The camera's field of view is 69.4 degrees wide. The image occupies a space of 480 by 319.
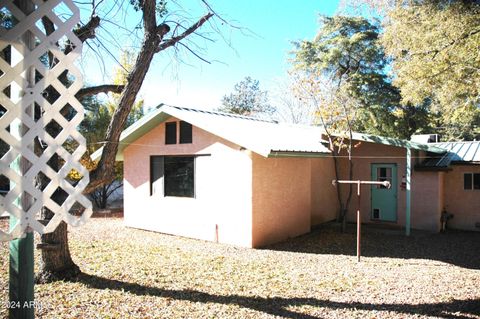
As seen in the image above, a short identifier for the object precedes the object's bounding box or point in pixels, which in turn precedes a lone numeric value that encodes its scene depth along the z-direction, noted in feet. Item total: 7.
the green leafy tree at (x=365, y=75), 70.79
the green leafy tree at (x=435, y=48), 28.22
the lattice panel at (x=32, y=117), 5.41
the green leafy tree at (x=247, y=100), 88.22
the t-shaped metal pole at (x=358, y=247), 24.33
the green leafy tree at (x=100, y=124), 53.31
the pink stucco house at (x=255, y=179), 28.86
